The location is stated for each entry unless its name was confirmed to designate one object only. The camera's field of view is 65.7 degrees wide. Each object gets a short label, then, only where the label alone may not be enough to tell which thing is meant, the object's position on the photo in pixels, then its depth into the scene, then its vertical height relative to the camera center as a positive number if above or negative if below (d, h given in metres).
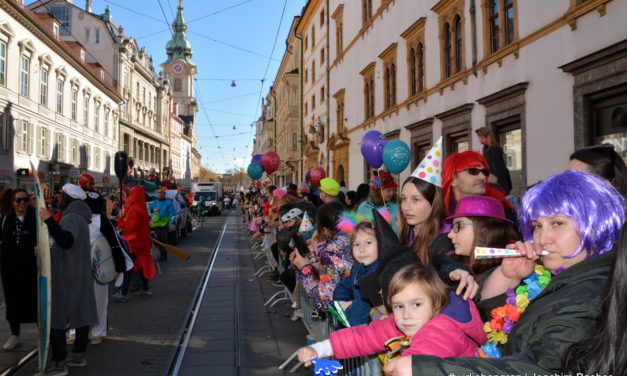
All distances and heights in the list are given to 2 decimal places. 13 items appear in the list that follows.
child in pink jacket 2.09 -0.58
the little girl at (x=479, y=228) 2.62 -0.16
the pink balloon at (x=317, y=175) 15.66 +0.80
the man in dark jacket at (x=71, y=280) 4.55 -0.76
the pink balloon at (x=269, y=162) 18.89 +1.50
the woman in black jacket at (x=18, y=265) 5.25 -0.68
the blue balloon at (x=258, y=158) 20.69 +1.84
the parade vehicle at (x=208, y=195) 41.59 +0.51
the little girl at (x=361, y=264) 3.60 -0.50
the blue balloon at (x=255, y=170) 19.92 +1.25
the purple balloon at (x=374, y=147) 10.16 +1.10
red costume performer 8.36 -0.52
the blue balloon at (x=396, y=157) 8.57 +0.75
